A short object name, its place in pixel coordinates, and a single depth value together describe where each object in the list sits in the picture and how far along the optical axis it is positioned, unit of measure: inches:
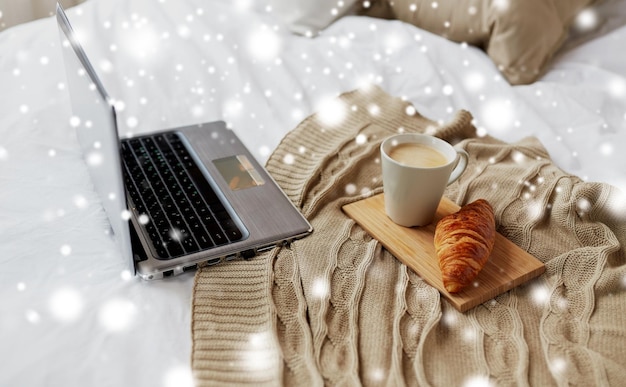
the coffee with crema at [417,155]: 28.6
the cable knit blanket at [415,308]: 22.2
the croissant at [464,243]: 24.9
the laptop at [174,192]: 25.5
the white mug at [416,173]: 27.5
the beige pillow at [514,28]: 46.9
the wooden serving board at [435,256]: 25.5
